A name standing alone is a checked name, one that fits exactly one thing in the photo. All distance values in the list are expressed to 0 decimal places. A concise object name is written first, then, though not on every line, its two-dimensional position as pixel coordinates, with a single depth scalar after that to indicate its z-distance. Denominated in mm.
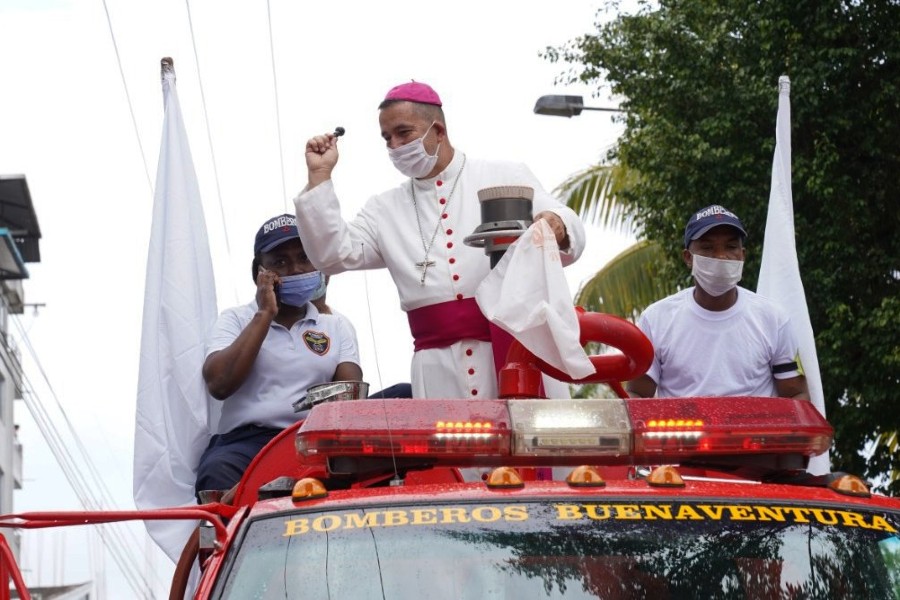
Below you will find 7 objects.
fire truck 3912
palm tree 19766
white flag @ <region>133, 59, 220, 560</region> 6258
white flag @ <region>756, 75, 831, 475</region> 6523
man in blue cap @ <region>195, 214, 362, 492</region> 6203
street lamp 15617
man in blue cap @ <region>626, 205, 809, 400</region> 6344
